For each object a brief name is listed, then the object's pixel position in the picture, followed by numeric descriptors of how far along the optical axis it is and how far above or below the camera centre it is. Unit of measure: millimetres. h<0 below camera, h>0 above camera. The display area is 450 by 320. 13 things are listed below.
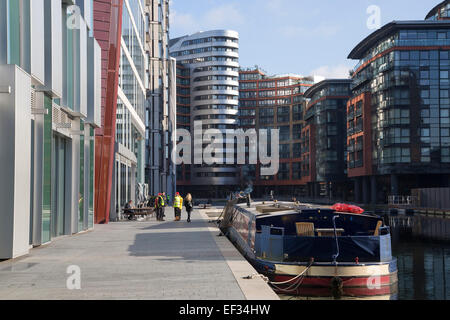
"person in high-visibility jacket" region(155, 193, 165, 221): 34469 -1867
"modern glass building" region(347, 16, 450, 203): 73250 +9373
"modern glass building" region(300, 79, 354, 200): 105125 +7694
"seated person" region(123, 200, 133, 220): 35809 -2112
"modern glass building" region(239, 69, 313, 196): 150500 +16427
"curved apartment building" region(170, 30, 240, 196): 153000 +24113
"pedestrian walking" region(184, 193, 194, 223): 31938 -1472
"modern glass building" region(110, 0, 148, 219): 36562 +5128
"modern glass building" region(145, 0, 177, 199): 68638 +9634
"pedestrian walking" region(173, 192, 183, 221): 33384 -1672
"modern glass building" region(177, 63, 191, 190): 157500 +21748
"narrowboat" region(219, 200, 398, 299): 13805 -2006
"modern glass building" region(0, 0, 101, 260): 13891 +1811
